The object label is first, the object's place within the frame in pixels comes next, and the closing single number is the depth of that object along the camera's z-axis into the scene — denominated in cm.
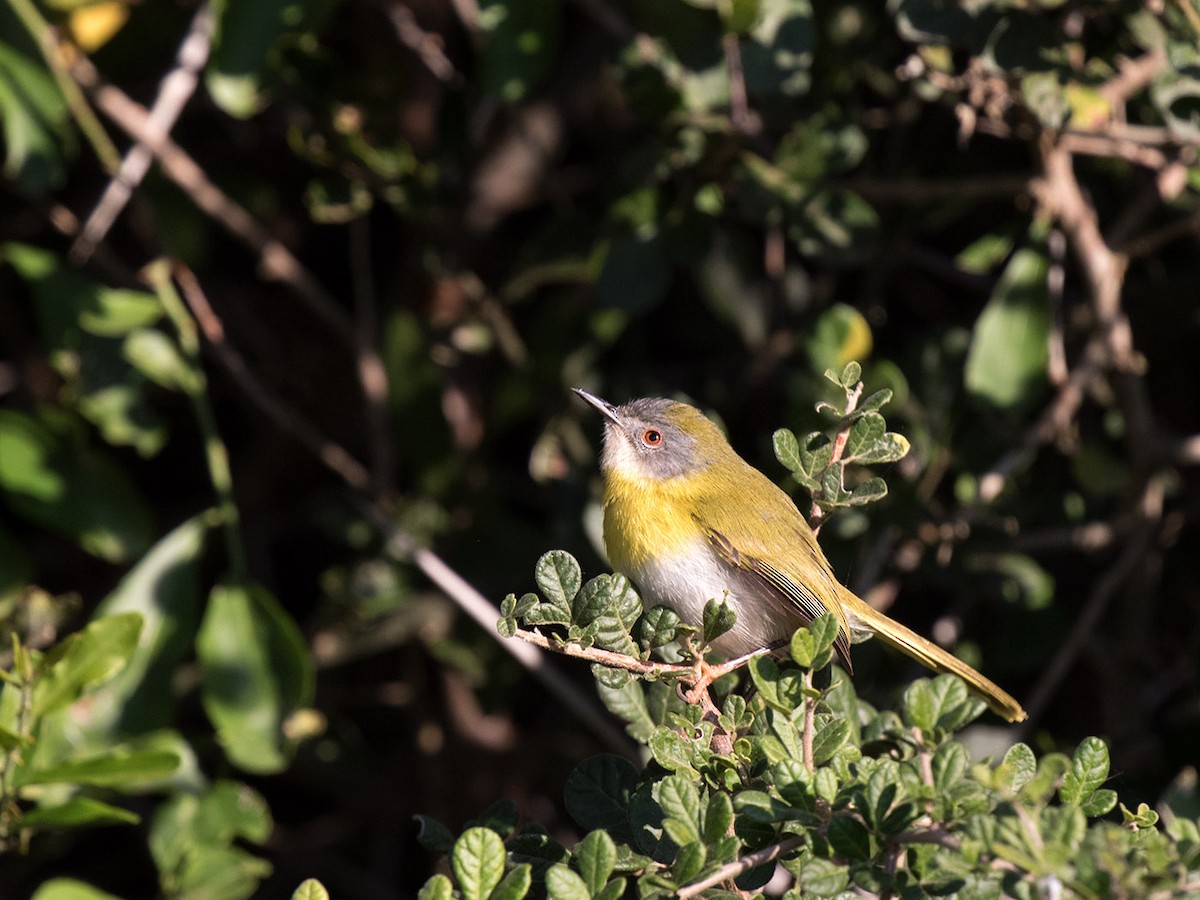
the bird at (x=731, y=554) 604
